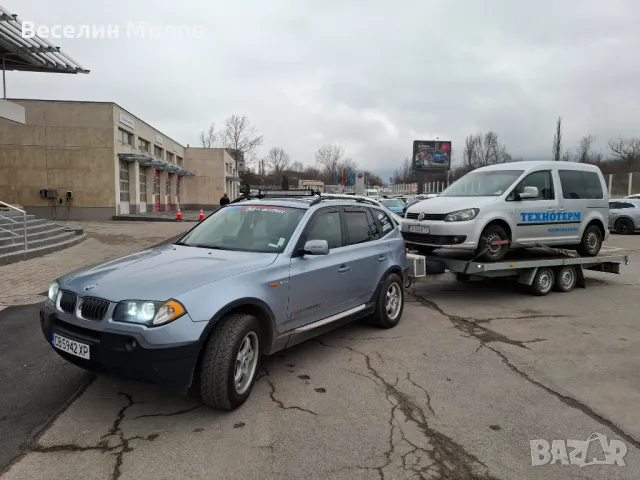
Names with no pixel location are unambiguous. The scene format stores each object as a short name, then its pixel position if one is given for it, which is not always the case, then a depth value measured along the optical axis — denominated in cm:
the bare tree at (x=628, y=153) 5622
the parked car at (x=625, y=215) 2027
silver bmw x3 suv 312
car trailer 718
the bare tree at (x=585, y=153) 6054
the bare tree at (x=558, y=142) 5000
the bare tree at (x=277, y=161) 9375
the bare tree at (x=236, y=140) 5800
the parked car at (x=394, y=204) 2236
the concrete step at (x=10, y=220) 1110
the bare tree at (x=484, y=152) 6950
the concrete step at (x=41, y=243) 1045
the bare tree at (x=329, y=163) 9638
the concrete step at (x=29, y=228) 1112
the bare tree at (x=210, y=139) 6900
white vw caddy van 720
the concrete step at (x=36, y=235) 1096
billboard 6664
